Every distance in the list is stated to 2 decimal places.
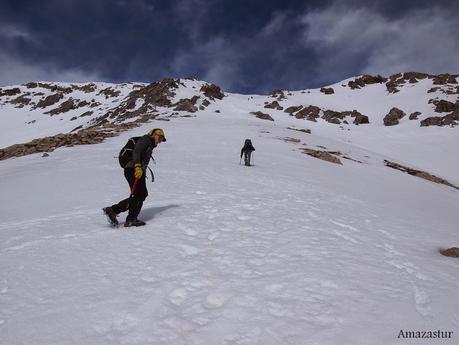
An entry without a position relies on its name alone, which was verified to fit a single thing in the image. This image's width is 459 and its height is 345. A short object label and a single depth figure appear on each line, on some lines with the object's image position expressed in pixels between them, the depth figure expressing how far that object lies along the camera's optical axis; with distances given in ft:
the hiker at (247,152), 69.67
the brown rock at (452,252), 24.94
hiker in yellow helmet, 27.55
